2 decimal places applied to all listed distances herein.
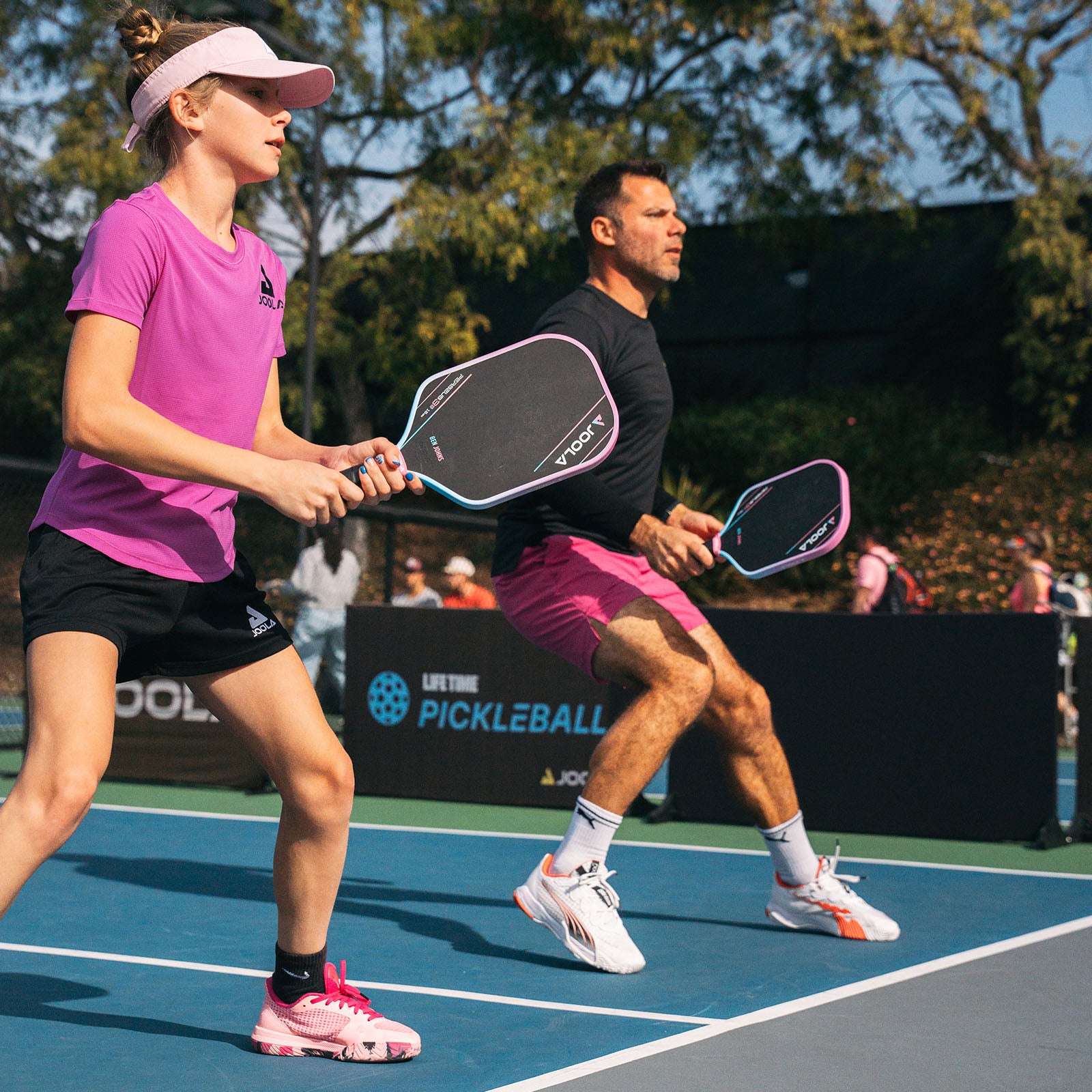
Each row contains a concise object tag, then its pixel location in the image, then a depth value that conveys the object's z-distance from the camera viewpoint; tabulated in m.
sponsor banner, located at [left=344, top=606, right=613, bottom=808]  8.64
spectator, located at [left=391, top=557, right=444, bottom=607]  13.97
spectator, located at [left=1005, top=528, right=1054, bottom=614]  12.76
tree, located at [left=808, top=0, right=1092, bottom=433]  19.44
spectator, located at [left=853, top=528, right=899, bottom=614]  13.81
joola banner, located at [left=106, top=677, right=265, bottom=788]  9.46
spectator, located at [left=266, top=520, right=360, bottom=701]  12.16
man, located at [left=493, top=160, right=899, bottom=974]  4.55
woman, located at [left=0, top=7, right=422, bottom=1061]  2.95
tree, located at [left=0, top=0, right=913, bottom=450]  20.25
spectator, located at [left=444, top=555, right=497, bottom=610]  14.16
